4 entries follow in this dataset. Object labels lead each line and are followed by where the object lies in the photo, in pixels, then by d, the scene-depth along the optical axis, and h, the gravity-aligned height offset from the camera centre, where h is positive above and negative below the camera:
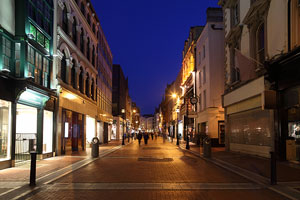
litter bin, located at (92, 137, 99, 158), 20.92 -1.61
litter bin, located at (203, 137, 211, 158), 20.73 -1.61
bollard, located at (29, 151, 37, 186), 10.37 -1.46
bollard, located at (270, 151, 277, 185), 10.41 -1.44
